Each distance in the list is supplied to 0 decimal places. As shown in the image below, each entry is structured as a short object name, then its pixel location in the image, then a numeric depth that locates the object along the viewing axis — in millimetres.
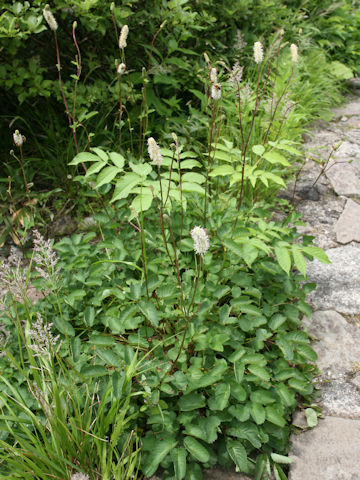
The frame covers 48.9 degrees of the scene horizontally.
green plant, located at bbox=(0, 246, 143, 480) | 1310
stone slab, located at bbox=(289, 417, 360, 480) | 1515
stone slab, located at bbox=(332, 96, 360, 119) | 4293
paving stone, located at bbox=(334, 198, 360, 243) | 2590
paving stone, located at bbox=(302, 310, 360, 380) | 1878
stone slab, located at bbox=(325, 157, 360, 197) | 3012
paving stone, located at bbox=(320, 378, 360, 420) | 1712
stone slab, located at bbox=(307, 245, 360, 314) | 2168
